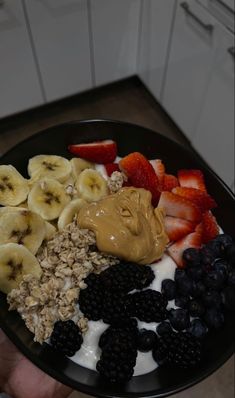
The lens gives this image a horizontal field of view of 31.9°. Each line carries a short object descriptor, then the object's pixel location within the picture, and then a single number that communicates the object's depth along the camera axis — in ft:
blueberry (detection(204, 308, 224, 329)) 1.10
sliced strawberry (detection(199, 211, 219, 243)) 1.25
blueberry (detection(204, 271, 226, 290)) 1.13
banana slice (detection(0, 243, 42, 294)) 1.09
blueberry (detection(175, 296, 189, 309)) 1.13
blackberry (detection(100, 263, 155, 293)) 1.08
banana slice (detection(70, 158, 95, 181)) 1.33
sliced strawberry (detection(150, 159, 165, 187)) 1.33
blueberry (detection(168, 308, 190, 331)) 1.09
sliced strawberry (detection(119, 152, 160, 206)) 1.29
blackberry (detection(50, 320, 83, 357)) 1.03
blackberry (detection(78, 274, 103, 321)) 1.08
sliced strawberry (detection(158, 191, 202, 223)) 1.25
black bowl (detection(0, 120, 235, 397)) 1.02
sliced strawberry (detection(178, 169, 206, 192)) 1.31
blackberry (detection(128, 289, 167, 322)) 1.08
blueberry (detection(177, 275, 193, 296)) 1.13
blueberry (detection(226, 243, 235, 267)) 1.19
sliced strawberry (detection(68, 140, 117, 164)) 1.34
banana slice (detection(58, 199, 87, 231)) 1.20
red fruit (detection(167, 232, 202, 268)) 1.22
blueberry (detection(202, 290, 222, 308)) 1.11
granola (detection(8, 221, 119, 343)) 1.07
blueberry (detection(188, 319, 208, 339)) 1.09
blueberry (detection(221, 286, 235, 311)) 1.11
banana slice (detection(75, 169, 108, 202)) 1.26
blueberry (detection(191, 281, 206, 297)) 1.13
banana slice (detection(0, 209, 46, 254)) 1.12
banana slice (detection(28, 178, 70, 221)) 1.21
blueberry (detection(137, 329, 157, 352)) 1.06
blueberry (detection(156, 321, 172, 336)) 1.08
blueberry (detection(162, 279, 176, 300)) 1.13
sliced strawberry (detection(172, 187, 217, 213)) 1.27
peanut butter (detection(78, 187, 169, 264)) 1.12
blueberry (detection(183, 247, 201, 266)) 1.16
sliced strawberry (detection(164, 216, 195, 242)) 1.25
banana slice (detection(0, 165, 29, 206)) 1.21
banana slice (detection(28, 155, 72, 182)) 1.29
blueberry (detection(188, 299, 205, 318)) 1.12
